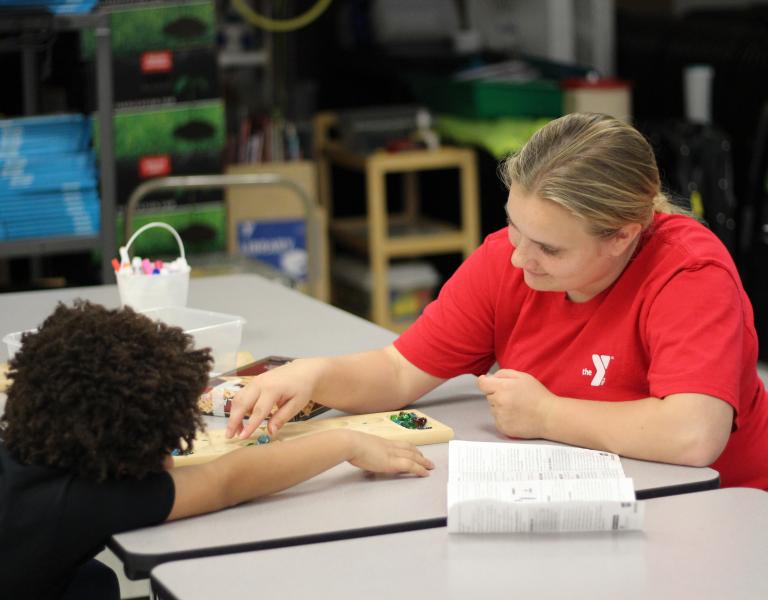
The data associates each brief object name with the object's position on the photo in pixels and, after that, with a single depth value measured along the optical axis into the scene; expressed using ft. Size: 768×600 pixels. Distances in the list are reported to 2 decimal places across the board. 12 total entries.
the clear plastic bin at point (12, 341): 10.29
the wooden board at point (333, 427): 9.23
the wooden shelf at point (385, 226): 20.89
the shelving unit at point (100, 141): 15.63
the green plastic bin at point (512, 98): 20.50
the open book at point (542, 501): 8.44
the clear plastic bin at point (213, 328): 10.63
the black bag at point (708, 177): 17.96
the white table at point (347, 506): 8.43
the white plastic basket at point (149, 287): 11.10
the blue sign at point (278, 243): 19.98
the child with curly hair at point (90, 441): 8.33
